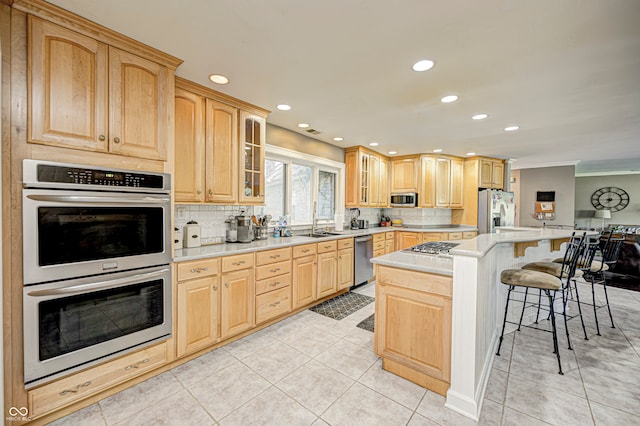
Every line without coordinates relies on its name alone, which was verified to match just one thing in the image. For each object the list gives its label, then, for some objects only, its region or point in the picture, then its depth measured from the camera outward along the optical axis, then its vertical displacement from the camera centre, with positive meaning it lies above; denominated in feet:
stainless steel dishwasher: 13.89 -2.61
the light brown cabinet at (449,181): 18.22 +2.02
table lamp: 26.91 -0.16
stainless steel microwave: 17.98 +0.74
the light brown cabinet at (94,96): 5.07 +2.38
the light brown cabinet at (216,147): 7.93 +1.97
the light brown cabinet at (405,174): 18.15 +2.53
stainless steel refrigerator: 18.22 +0.13
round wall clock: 28.09 +1.46
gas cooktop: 7.82 -1.22
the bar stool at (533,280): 7.16 -1.93
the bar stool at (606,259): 9.40 -1.78
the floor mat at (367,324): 9.59 -4.24
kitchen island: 5.64 -2.59
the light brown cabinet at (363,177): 15.99 +2.00
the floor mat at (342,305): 10.98 -4.26
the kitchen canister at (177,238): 8.20 -0.96
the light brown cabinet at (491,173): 18.72 +2.70
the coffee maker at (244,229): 10.03 -0.81
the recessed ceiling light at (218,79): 7.65 +3.75
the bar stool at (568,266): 7.70 -1.75
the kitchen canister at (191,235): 8.63 -0.90
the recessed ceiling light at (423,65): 6.68 +3.70
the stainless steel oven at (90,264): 4.97 -1.22
